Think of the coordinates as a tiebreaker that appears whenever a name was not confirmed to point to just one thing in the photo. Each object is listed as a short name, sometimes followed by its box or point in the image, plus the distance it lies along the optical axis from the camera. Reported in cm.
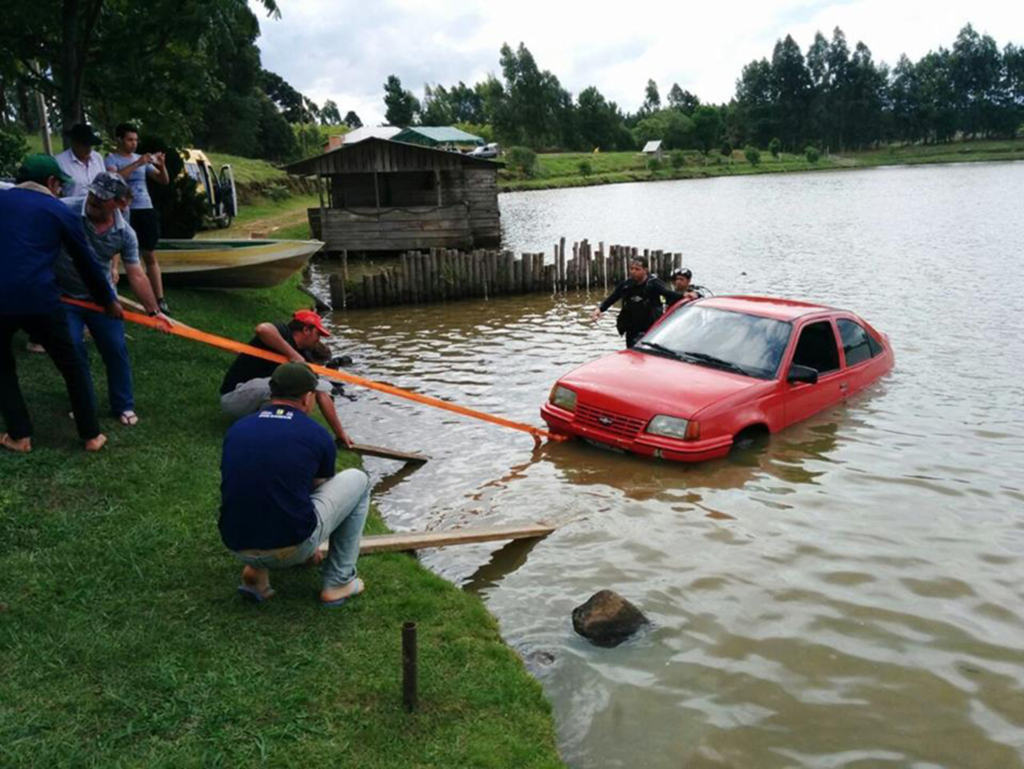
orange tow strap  809
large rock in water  569
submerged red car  862
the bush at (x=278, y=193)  4422
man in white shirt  919
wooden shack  2780
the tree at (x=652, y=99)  17525
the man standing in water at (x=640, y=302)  1174
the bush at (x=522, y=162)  8588
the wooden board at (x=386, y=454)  897
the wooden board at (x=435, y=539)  614
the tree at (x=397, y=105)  11838
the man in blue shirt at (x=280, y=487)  476
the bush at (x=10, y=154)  1453
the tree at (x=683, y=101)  15836
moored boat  1465
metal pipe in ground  416
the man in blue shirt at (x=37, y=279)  622
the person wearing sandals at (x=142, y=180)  1031
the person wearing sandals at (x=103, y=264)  734
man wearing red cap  793
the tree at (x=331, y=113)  15881
